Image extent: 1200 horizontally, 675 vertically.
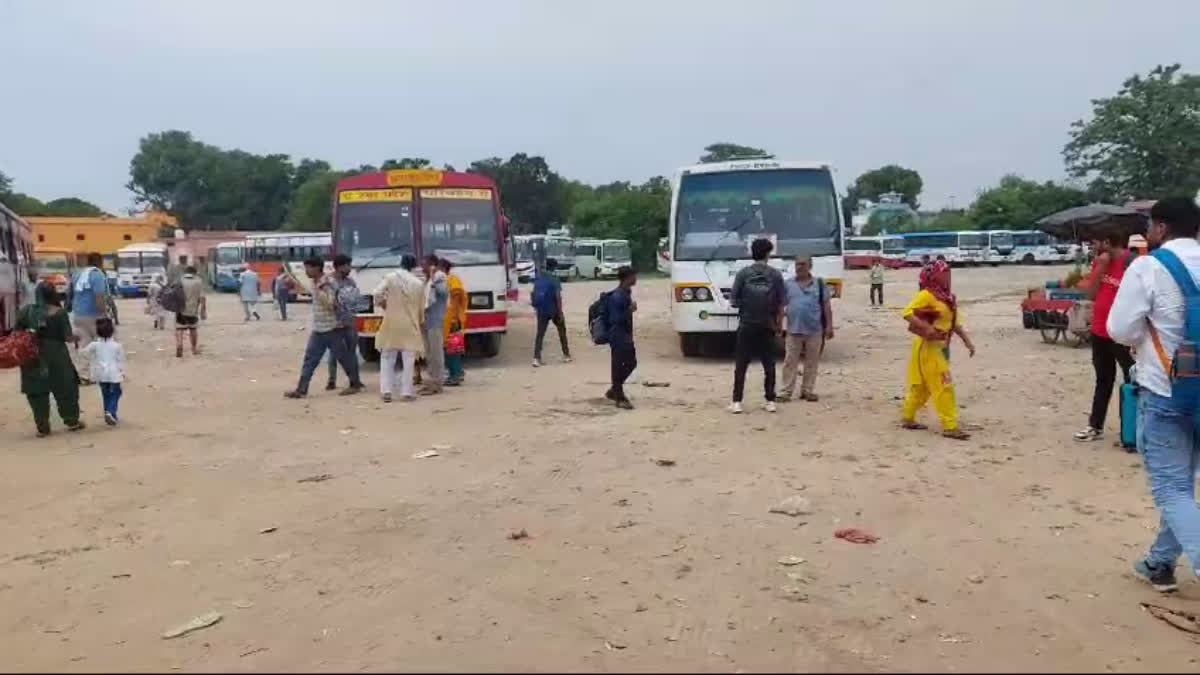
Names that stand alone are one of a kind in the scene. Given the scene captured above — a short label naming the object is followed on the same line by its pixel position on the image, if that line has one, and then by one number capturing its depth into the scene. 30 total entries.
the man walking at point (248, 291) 25.83
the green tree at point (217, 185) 89.94
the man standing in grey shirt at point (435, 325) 11.71
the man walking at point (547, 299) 14.04
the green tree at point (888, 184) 106.94
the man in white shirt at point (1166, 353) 4.64
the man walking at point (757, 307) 9.59
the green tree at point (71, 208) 92.25
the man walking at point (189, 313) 16.94
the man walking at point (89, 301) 14.87
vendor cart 15.00
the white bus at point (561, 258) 44.52
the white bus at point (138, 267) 42.56
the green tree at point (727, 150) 88.31
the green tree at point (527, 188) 79.56
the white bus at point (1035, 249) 54.00
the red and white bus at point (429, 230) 13.96
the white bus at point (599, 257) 50.28
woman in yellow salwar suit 8.39
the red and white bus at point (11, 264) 17.20
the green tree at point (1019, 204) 57.28
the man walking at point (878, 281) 27.66
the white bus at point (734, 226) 13.61
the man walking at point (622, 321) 10.22
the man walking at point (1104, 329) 7.70
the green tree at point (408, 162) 57.19
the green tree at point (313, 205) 73.19
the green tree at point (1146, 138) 47.47
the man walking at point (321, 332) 11.43
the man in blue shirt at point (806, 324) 10.36
